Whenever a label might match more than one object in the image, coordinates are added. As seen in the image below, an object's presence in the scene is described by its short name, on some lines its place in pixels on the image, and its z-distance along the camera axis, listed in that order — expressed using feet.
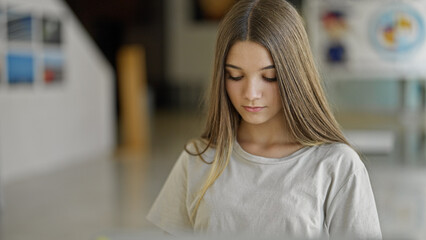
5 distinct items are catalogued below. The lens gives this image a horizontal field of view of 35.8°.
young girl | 5.95
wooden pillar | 36.60
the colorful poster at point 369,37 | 29.09
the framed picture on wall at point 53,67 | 29.99
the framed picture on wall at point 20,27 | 26.91
